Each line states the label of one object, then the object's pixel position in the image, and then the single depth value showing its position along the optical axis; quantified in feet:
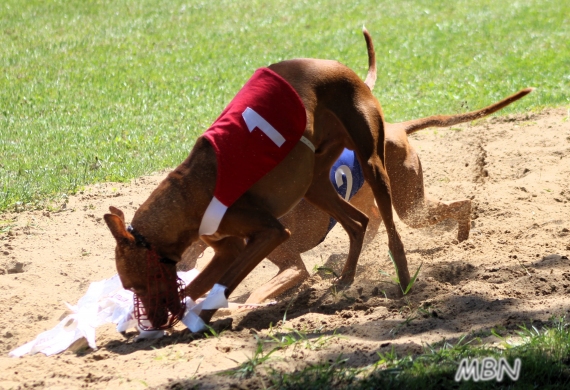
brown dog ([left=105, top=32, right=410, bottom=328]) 29.04
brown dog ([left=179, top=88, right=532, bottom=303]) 38.04
